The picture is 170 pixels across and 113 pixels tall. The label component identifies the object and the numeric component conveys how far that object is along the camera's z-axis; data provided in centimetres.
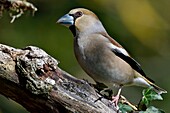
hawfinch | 707
